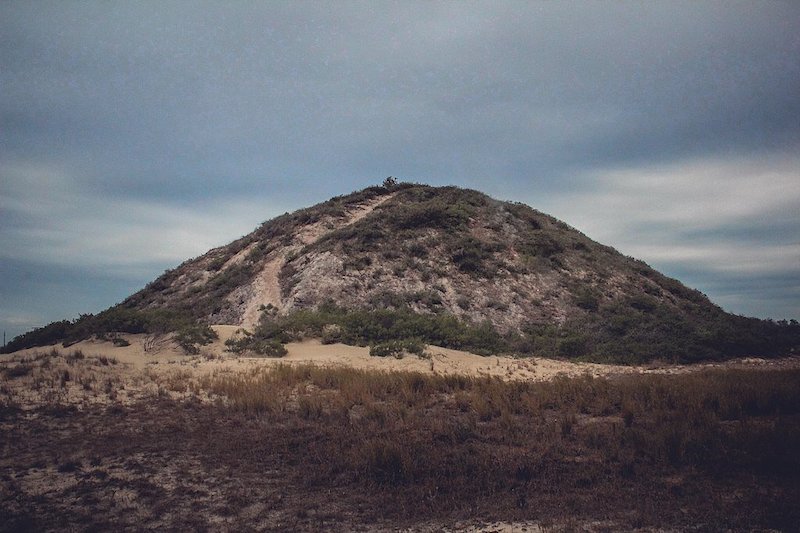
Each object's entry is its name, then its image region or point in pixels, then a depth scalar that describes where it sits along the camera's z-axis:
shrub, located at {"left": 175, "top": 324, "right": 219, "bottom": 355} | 23.09
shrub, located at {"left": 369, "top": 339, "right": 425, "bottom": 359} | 21.67
